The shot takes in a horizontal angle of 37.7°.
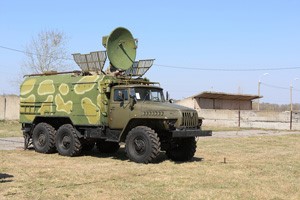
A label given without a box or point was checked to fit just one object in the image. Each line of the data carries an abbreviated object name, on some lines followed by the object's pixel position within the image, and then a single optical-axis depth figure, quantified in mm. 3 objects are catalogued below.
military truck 12742
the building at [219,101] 40125
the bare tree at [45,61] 43431
